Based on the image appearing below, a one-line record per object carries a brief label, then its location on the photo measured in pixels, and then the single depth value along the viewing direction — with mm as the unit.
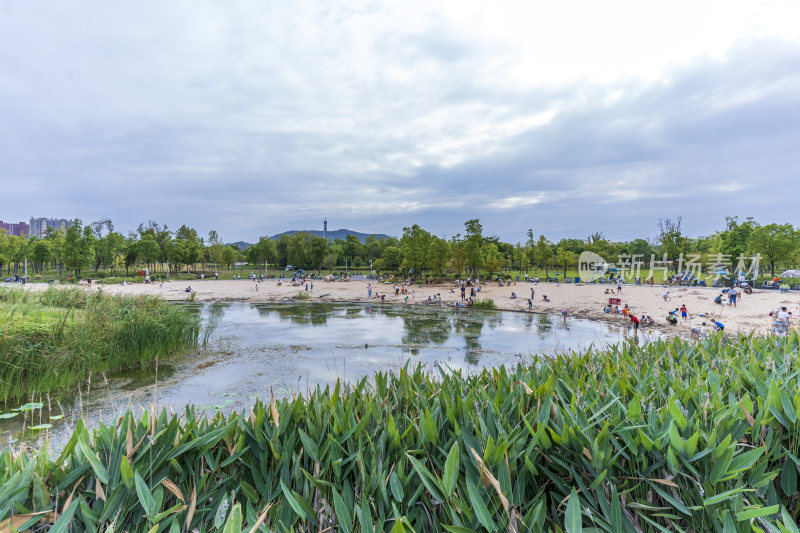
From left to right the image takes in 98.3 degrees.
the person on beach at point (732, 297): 24844
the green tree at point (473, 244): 49500
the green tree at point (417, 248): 51188
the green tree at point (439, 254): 49531
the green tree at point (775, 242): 41156
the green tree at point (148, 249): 58094
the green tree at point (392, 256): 66062
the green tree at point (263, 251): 77438
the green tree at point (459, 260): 49000
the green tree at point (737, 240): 49250
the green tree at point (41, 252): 53875
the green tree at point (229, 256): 75125
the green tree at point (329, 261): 71062
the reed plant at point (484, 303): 28969
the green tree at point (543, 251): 61147
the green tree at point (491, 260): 52312
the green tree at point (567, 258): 61531
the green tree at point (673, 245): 54812
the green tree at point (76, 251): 47031
